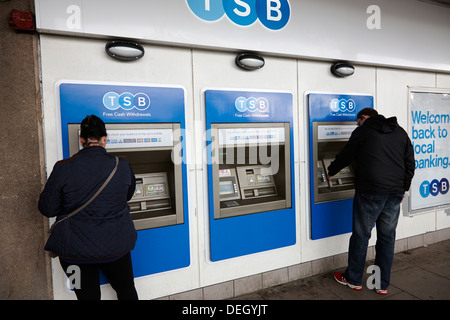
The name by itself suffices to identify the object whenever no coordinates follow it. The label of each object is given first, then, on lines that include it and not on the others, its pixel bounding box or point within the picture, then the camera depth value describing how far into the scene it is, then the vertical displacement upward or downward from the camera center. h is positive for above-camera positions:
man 2.49 -0.34
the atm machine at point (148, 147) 2.09 +0.04
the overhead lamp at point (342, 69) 2.99 +0.82
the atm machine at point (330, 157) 2.99 -0.13
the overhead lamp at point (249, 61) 2.56 +0.81
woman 1.63 -0.34
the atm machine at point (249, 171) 2.55 -0.23
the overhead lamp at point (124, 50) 2.14 +0.79
